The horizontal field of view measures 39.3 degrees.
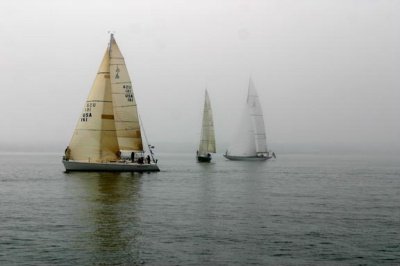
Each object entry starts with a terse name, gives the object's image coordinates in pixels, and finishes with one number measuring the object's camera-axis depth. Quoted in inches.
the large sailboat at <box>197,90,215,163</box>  4343.0
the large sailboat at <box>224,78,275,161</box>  4746.6
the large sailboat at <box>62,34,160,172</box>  2684.5
